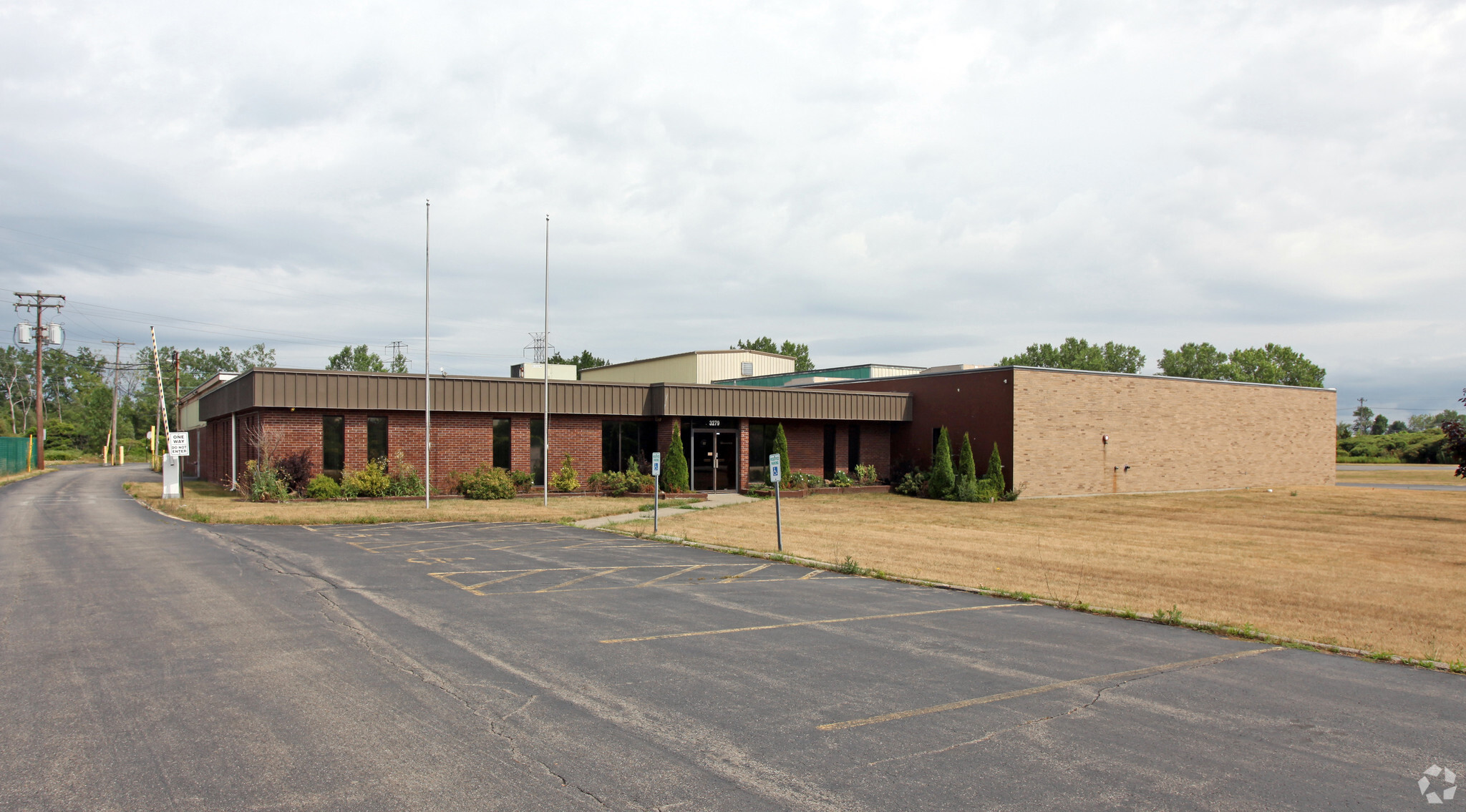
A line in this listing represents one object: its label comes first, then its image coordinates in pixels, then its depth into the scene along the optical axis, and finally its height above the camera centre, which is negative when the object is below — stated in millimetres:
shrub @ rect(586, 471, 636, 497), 30016 -1899
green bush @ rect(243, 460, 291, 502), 25938 -1644
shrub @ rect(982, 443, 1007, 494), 31219 -1779
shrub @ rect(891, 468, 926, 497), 33188 -2304
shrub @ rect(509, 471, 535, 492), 28969 -1705
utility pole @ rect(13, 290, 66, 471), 55594 +6462
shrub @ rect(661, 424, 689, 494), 30656 -1466
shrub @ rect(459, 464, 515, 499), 27672 -1777
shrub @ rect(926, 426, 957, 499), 31812 -1791
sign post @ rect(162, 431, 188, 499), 27838 -1046
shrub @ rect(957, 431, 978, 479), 31469 -1383
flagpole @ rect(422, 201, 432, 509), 25109 +856
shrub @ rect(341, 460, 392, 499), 26531 -1616
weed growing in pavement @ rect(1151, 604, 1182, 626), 10430 -2381
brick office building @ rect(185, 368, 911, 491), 26500 +249
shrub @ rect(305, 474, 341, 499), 26141 -1732
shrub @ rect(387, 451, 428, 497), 27234 -1652
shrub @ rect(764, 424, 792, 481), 32031 -710
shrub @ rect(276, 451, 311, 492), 26297 -1174
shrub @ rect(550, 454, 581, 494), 29500 -1772
